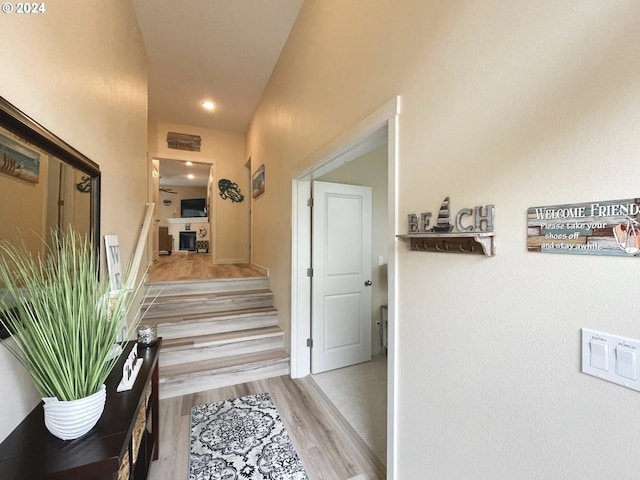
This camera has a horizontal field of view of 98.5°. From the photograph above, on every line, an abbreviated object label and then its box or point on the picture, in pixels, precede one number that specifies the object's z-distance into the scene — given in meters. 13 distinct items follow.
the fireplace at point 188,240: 10.15
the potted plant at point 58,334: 0.86
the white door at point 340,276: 2.88
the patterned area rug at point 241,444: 1.70
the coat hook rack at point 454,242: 0.92
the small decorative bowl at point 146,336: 1.84
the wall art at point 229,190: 5.61
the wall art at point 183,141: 5.12
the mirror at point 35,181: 0.86
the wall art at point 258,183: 4.06
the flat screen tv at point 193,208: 11.23
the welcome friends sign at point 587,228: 0.64
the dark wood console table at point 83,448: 0.81
